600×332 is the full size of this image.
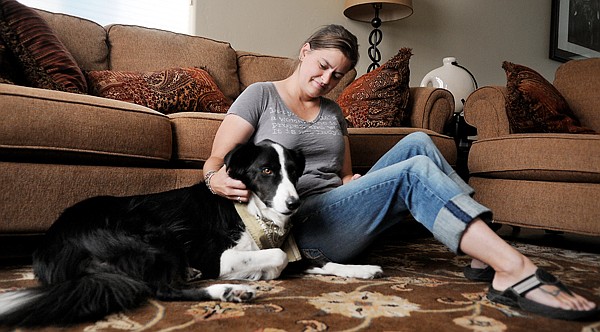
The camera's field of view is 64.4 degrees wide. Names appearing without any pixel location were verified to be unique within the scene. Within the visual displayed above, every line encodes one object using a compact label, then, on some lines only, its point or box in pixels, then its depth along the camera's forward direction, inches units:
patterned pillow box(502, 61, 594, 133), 103.4
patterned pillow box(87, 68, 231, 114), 100.5
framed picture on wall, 229.1
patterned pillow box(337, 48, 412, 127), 111.4
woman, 50.9
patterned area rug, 44.0
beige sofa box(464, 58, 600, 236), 91.3
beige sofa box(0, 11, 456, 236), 65.6
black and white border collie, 48.6
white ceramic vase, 159.2
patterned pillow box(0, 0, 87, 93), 82.8
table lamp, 163.2
